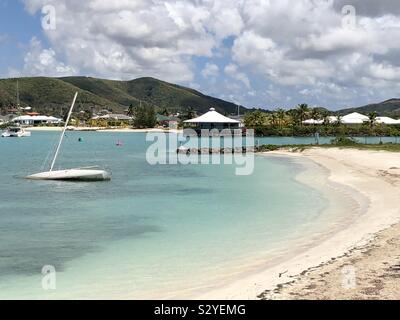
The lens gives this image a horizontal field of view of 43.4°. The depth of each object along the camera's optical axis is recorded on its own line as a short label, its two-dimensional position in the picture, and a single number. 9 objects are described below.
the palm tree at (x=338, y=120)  141.10
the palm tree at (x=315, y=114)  149.88
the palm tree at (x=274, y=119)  151.90
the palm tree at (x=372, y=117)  132.57
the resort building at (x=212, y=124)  130.75
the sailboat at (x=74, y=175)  38.50
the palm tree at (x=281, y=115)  150.10
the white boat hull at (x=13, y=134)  141.88
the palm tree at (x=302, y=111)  149.12
